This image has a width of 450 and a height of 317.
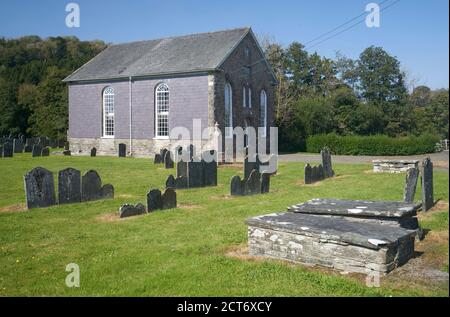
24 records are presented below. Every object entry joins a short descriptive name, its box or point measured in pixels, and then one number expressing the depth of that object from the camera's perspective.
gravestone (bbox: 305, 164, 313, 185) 18.73
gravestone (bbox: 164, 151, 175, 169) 25.48
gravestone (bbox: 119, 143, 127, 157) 37.06
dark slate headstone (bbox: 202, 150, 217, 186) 18.75
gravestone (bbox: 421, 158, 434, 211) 11.56
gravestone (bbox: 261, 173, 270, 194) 16.50
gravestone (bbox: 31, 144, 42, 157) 33.97
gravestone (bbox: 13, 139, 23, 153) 39.47
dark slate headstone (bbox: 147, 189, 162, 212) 12.34
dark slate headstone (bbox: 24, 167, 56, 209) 12.84
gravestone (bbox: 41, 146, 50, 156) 34.88
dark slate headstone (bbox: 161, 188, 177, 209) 12.77
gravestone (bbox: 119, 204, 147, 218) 11.66
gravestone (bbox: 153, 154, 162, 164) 29.08
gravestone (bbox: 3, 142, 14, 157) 32.97
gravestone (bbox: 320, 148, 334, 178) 20.66
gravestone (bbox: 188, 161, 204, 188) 18.06
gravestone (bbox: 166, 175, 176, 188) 16.86
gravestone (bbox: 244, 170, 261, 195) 16.06
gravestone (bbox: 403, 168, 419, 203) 11.84
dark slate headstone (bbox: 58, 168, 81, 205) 13.66
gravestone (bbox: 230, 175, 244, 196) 15.55
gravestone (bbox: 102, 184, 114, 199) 14.79
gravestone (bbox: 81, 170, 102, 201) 14.16
